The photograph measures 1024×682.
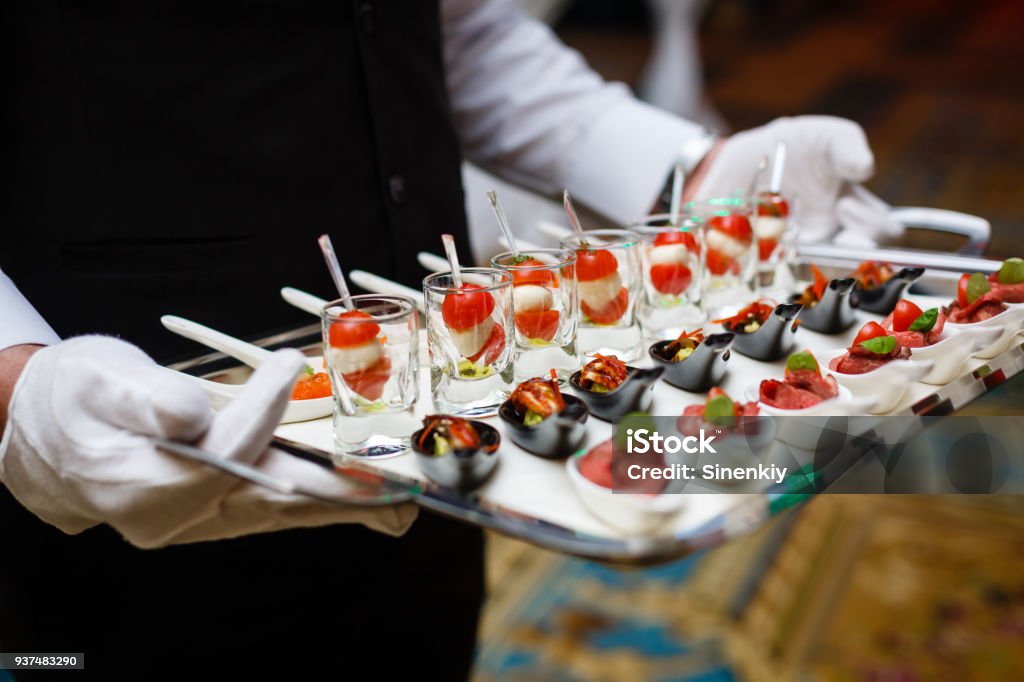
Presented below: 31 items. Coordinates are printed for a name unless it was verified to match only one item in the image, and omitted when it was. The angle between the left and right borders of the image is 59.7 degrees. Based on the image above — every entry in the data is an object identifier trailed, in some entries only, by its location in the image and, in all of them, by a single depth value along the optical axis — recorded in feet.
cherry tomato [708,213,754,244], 3.65
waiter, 3.16
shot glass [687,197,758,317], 3.66
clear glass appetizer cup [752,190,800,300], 3.86
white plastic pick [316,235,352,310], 2.64
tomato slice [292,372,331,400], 2.71
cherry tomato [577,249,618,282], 3.11
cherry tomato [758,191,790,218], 3.88
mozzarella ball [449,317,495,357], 2.63
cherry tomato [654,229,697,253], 3.43
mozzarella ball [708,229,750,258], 3.66
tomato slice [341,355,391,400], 2.46
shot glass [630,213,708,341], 3.40
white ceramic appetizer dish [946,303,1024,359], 2.88
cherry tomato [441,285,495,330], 2.60
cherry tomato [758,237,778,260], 3.87
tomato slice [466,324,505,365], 2.67
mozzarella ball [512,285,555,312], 2.85
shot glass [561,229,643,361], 3.11
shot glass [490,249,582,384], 2.86
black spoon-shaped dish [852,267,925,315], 3.42
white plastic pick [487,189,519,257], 2.93
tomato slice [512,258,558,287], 2.88
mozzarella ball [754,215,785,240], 3.85
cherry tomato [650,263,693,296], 3.39
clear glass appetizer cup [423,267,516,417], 2.61
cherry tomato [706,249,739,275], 3.68
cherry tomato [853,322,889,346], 2.84
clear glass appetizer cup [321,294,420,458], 2.44
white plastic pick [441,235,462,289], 2.68
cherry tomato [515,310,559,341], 2.86
